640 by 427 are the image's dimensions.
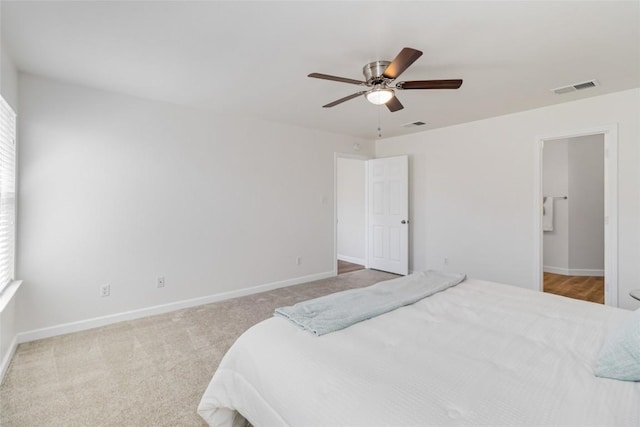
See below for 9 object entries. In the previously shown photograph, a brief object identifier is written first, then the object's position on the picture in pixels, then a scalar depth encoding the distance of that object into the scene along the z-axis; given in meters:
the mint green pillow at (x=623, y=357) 1.13
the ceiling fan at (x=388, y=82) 2.01
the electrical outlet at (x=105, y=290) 3.14
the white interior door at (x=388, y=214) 5.07
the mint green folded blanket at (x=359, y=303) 1.64
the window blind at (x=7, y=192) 2.28
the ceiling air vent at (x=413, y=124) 4.46
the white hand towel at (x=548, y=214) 5.52
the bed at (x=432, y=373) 0.99
